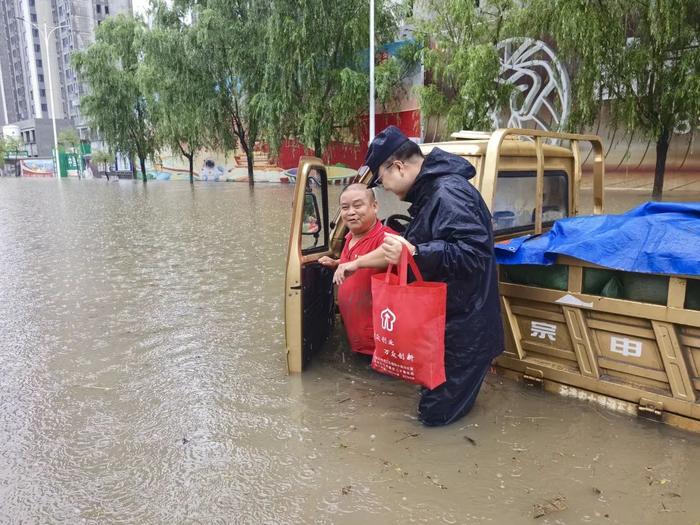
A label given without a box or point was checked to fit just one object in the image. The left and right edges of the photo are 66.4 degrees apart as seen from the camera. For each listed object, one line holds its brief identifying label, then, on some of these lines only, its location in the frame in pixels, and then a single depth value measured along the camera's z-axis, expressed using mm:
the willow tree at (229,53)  21312
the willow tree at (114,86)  30703
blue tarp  2652
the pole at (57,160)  53822
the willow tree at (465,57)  16125
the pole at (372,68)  16109
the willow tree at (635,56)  12562
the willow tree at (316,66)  19672
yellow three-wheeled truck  2811
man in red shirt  3582
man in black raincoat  2545
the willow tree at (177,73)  22375
